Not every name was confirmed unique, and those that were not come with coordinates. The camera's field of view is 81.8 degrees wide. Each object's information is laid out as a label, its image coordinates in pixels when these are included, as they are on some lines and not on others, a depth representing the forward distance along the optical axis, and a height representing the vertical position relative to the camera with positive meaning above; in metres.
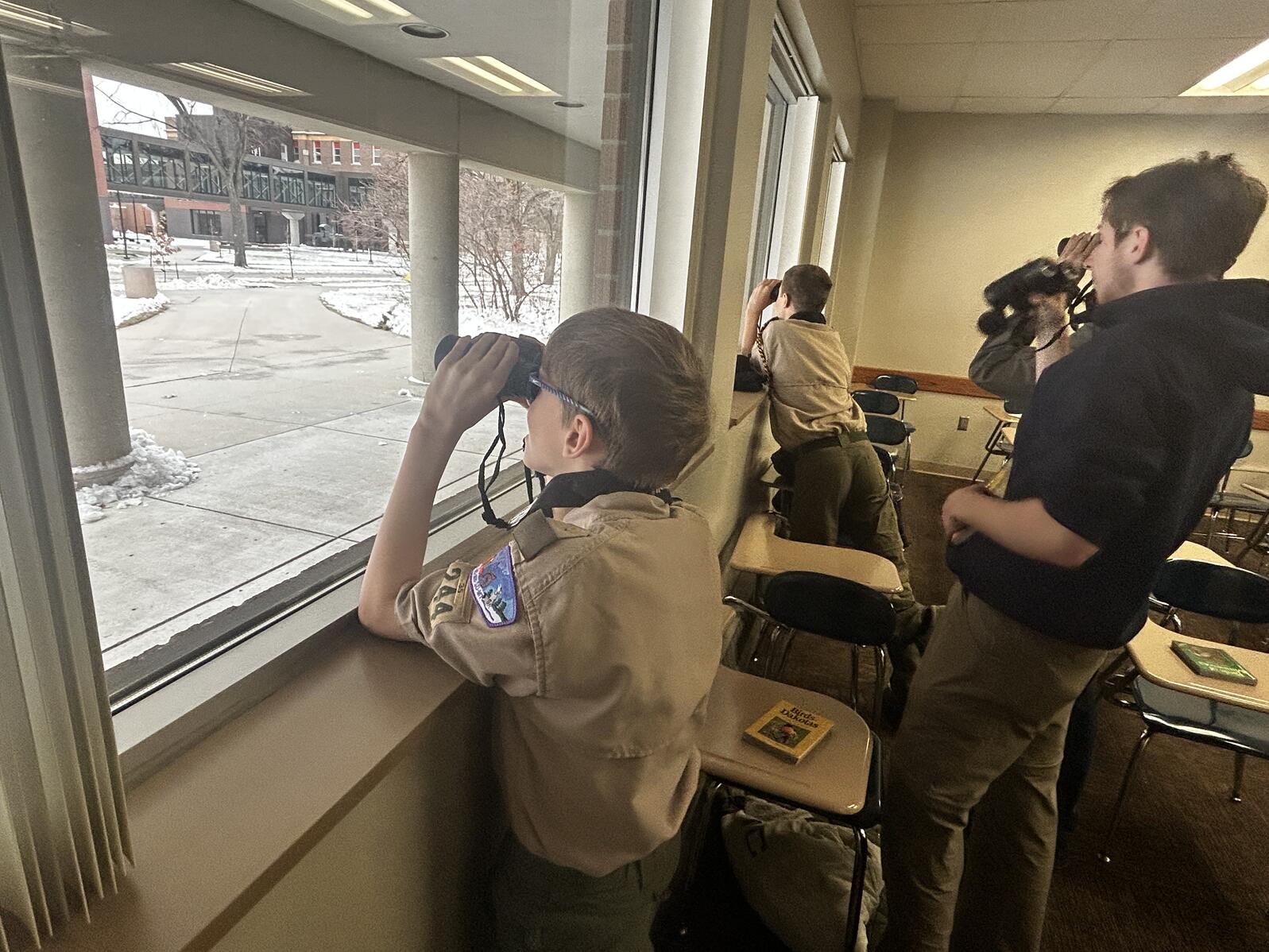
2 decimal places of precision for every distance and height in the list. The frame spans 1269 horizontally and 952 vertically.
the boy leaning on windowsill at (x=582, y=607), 0.79 -0.38
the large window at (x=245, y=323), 0.63 -0.10
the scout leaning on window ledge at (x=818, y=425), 2.58 -0.53
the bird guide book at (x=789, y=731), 1.27 -0.79
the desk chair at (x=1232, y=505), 4.03 -1.10
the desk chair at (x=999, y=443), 4.94 -1.07
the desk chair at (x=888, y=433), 4.04 -0.83
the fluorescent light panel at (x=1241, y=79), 3.71 +1.18
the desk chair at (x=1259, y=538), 3.87 -1.21
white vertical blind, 0.45 -0.29
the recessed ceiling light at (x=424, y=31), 0.96 +0.28
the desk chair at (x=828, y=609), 1.79 -0.80
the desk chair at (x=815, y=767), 1.18 -0.81
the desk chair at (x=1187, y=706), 1.55 -0.98
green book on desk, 1.59 -0.78
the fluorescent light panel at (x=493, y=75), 1.13 +0.29
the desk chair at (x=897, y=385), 5.27 -0.74
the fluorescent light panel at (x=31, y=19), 0.50 +0.14
